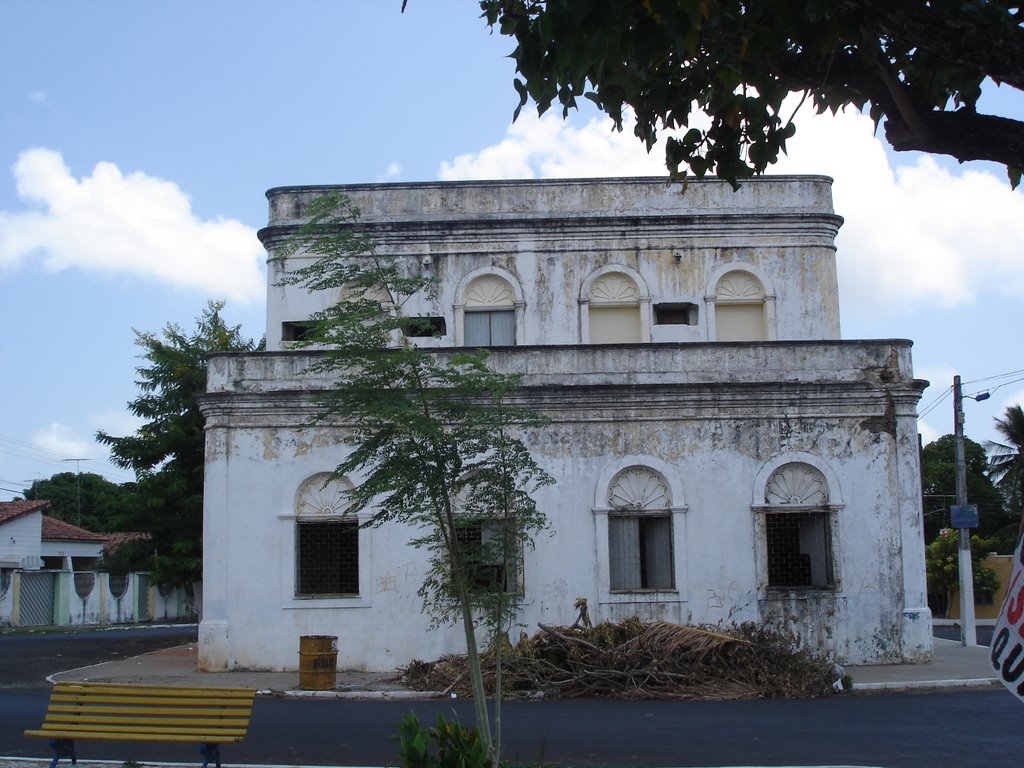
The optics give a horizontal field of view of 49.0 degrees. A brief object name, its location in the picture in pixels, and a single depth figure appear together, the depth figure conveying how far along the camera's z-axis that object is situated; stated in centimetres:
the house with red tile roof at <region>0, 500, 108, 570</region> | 4762
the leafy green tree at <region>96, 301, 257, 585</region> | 2855
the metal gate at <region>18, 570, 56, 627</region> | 4303
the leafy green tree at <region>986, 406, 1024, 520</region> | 4660
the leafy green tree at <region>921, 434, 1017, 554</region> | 5056
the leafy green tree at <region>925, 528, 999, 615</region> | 3806
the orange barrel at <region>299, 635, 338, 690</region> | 1755
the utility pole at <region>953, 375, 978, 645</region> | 2400
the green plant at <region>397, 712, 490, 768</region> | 765
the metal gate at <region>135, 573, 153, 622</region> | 5062
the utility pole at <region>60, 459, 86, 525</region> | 7264
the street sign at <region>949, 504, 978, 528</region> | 2380
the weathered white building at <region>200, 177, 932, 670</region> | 2016
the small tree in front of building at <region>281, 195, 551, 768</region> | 921
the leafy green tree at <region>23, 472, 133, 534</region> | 6962
